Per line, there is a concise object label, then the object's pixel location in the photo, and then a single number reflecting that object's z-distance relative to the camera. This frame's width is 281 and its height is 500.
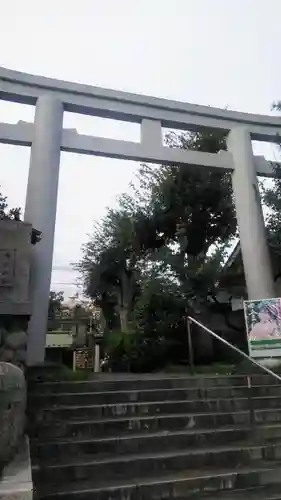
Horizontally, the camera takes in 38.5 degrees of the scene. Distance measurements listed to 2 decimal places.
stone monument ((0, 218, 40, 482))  4.10
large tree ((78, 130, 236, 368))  9.95
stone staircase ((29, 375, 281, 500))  3.09
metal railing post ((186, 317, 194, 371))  5.99
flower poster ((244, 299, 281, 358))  6.02
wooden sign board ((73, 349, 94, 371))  14.55
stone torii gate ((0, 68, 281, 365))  7.05
